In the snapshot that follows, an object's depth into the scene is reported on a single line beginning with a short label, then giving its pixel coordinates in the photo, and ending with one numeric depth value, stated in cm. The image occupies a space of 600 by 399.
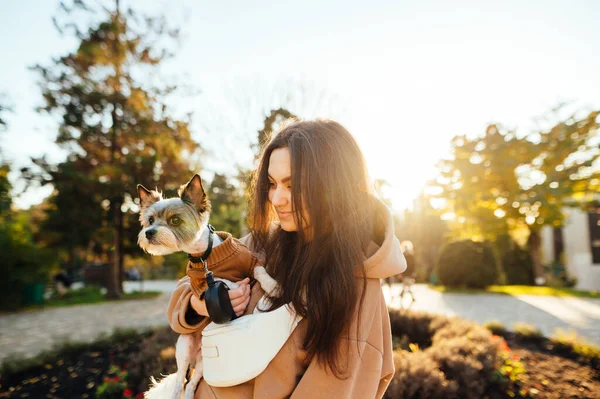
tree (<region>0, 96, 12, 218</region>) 560
